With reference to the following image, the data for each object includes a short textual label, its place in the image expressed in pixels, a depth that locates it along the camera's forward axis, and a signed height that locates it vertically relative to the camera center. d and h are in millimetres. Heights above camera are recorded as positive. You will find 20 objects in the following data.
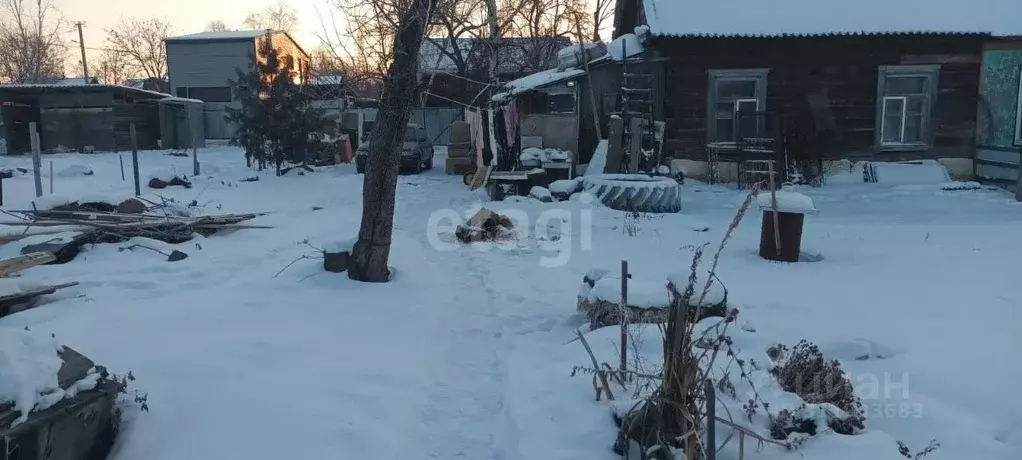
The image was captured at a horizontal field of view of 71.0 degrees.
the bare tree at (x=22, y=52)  44894 +5081
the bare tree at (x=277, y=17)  57062 +9235
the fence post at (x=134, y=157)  14336 -483
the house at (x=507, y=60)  28312 +3115
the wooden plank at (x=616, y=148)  15125 -314
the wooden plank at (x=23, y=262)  6832 -1279
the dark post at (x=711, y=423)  3010 -1230
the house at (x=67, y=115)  26812 +672
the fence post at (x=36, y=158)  12711 -444
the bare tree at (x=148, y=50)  55531 +6364
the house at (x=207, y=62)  38562 +3808
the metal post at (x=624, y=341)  4348 -1257
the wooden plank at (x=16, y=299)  5879 -1375
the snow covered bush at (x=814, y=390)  3814 -1490
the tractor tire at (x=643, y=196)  11953 -1040
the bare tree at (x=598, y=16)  33625 +5604
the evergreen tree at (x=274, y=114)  19484 +519
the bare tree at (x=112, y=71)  56688 +4926
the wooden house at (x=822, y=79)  15398 +1176
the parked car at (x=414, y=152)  20219 -558
